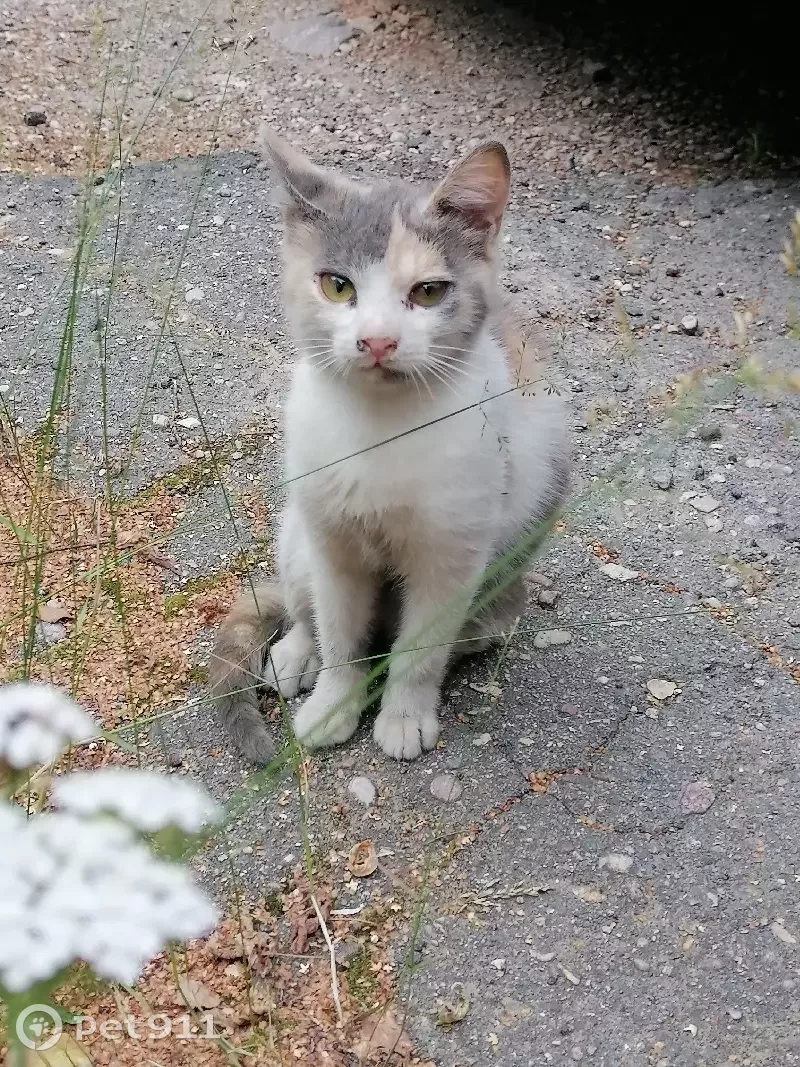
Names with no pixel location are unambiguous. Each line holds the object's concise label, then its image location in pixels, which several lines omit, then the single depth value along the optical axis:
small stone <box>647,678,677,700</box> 0.54
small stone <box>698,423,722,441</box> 0.68
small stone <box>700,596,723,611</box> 0.58
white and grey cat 0.43
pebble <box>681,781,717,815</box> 0.48
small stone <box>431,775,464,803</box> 0.49
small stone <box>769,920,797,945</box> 0.44
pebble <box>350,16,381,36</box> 1.11
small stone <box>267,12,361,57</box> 1.09
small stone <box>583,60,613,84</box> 1.03
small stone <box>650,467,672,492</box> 0.65
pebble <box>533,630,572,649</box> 0.56
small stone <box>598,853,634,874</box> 0.46
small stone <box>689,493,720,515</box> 0.64
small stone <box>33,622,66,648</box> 0.54
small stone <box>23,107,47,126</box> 0.94
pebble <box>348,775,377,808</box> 0.49
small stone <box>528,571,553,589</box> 0.60
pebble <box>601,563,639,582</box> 0.60
